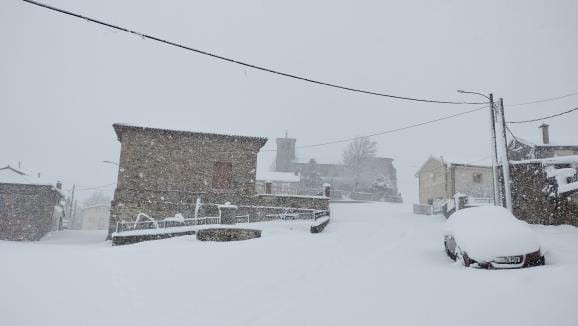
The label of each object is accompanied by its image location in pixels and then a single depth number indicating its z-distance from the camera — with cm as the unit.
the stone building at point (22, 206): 3064
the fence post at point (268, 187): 2816
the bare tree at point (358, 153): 6575
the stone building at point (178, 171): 2233
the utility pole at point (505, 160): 1443
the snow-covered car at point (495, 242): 778
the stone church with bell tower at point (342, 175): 5806
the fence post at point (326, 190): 2384
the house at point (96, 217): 6394
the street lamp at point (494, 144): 1540
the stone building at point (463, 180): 3700
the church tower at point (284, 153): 7016
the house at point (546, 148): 3353
